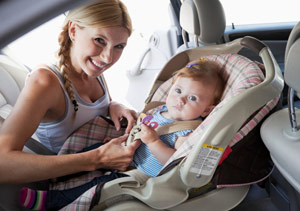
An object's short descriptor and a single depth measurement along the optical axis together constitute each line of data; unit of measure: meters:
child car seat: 1.08
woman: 1.15
